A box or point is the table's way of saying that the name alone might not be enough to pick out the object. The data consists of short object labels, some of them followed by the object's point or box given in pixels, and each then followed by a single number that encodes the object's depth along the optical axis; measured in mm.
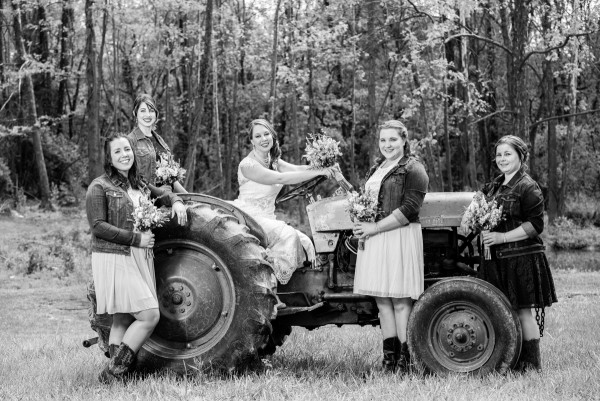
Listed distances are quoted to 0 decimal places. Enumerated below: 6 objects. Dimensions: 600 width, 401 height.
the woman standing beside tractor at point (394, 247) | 5266
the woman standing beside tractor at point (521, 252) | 5281
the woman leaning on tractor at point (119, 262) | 5117
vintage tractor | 5172
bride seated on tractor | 5625
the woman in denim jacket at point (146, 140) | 5598
